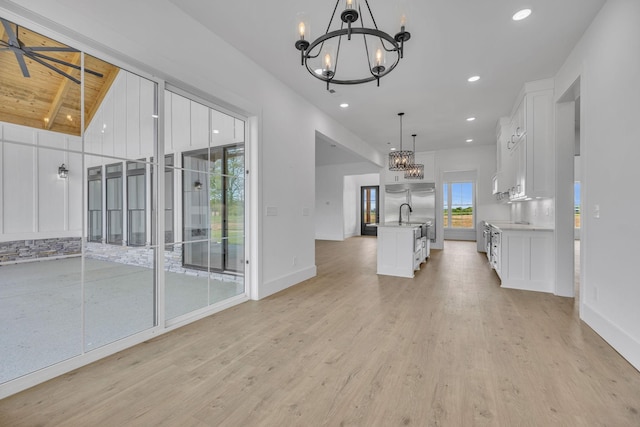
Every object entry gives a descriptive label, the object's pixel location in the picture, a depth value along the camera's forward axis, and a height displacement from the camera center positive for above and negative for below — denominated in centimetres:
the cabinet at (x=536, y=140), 399 +102
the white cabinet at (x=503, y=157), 547 +109
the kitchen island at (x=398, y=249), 487 -69
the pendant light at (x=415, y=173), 668 +93
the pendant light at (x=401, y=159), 572 +106
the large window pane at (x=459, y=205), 1018 +20
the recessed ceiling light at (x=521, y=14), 262 +186
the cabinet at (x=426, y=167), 862 +134
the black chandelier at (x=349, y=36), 174 +118
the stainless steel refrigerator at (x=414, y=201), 854 +31
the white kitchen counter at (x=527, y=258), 399 -71
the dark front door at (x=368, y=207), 1265 +16
